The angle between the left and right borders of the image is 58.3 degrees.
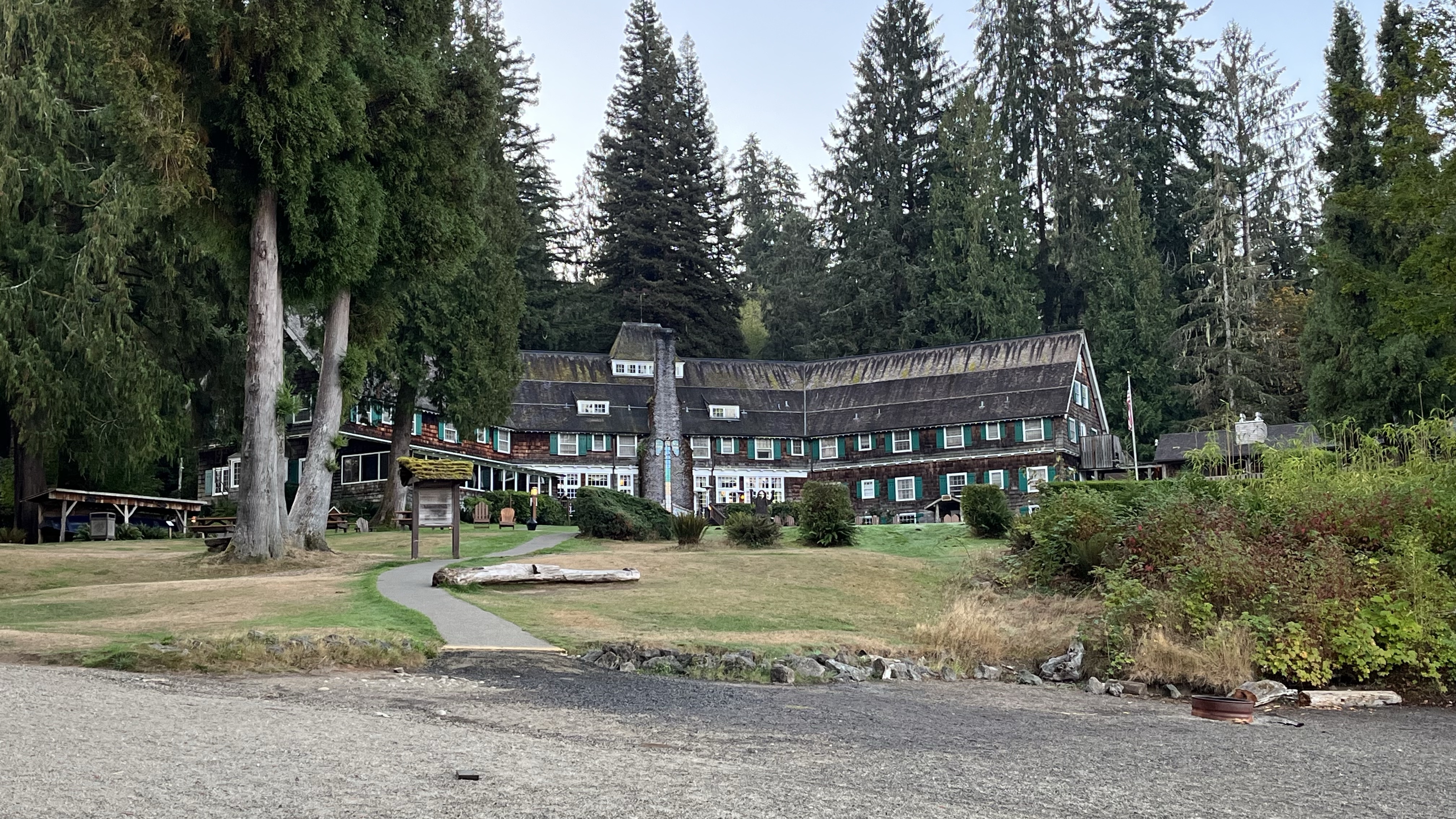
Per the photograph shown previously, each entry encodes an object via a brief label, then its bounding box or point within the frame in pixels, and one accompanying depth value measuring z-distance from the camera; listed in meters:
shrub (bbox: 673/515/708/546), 29.91
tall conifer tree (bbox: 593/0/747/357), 78.00
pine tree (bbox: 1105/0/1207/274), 82.44
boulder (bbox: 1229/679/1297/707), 14.09
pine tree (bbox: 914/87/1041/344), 73.38
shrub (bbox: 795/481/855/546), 29.97
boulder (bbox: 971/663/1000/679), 15.81
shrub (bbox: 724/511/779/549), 29.33
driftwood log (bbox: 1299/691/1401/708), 14.02
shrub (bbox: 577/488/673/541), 33.25
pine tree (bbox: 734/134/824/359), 85.44
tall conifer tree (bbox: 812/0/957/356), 78.38
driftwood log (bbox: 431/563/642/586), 20.89
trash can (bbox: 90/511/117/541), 37.62
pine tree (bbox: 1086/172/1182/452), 71.44
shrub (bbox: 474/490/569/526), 46.47
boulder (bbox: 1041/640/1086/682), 15.91
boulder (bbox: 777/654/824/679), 14.73
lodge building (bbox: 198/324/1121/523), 62.06
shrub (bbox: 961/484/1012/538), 30.52
